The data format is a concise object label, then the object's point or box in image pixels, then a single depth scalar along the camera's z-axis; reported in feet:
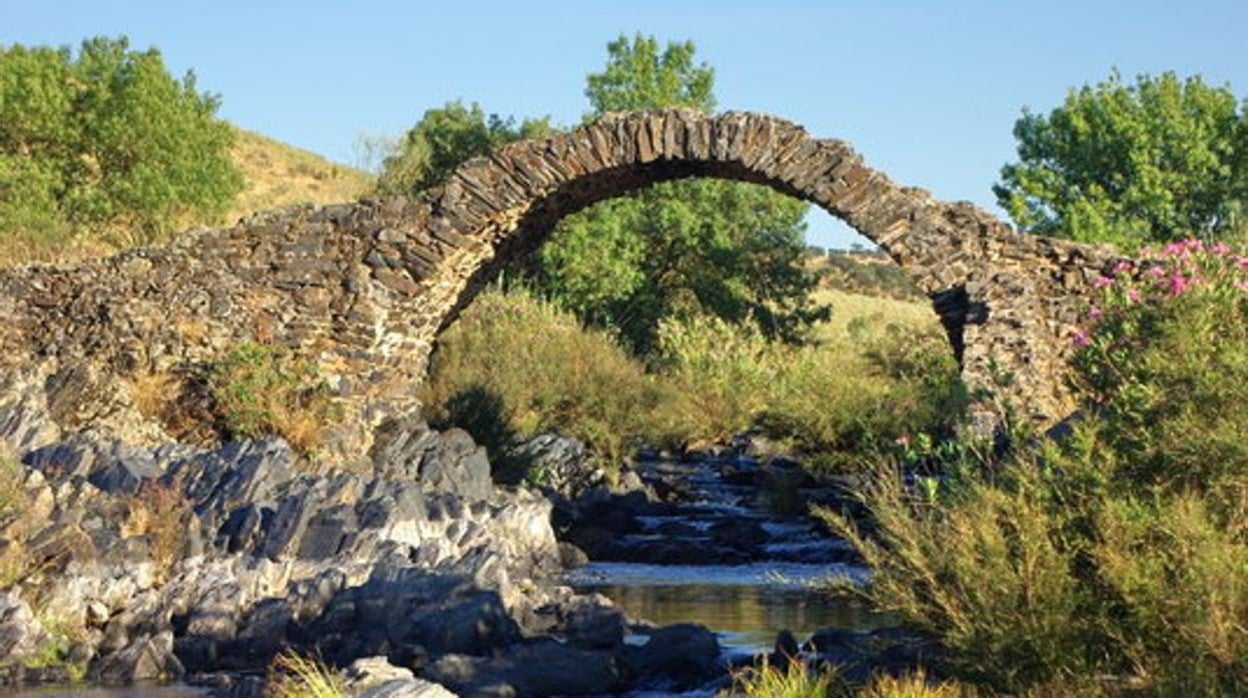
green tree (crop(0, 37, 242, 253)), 154.92
